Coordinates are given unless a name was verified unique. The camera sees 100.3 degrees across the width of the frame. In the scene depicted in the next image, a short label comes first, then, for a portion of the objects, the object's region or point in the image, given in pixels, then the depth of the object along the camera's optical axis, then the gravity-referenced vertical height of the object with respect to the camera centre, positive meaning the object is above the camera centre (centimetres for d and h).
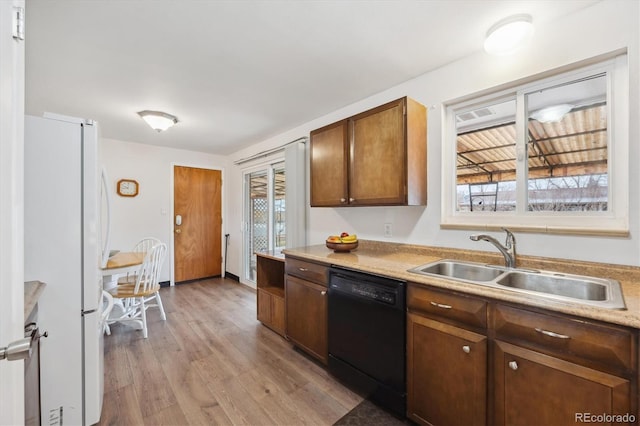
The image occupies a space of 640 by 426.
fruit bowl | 235 -29
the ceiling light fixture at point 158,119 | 287 +104
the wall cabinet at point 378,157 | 193 +45
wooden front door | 454 -16
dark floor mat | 159 -124
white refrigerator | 137 -22
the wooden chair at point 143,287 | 269 -78
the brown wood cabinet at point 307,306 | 207 -77
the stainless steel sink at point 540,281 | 114 -36
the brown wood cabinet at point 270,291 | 266 -82
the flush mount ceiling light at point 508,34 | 151 +104
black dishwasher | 157 -79
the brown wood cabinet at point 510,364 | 97 -65
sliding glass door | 399 +3
